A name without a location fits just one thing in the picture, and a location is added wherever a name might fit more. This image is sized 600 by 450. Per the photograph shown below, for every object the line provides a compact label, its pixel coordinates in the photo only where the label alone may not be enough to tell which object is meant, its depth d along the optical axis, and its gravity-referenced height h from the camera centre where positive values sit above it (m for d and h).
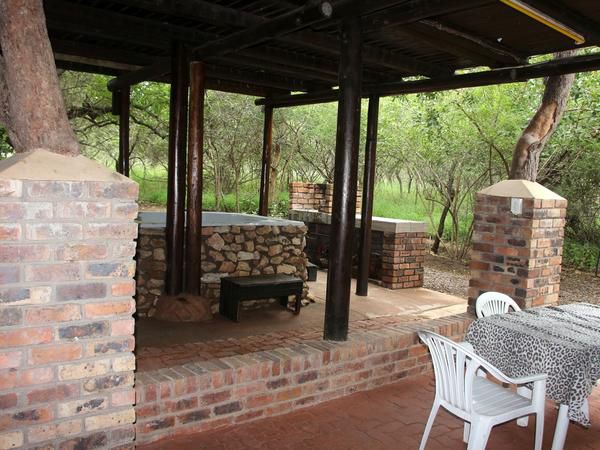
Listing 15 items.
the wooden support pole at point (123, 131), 7.45 +0.63
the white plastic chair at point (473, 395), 2.41 -1.05
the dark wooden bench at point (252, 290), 5.18 -1.13
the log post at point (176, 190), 5.01 -0.14
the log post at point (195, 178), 5.09 -0.01
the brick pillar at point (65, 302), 1.79 -0.47
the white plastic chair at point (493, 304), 3.54 -0.82
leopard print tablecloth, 2.59 -0.85
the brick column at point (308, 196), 8.92 -0.26
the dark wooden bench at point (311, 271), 7.20 -1.25
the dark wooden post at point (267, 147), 8.15 +0.51
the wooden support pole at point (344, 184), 3.39 -0.01
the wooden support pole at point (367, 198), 6.29 -0.18
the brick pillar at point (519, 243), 4.02 -0.44
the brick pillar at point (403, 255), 7.11 -0.98
